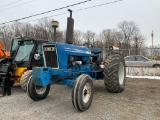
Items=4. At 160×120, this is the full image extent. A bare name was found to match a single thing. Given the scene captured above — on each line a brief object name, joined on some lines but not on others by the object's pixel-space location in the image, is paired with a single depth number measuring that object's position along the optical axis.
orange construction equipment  6.02
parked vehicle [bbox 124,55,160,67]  9.72
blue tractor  3.45
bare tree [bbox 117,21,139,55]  33.56
